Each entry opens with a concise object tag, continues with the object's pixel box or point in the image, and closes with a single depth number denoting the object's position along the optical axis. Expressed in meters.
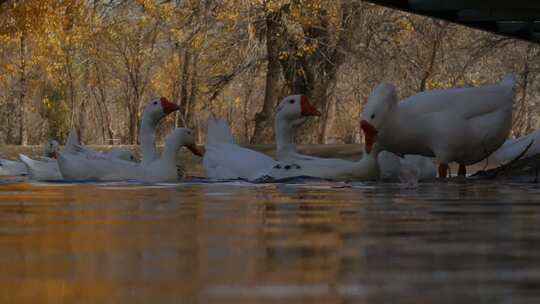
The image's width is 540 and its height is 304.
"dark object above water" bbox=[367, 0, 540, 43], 10.34
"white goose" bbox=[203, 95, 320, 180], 9.39
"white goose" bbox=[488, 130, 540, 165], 10.24
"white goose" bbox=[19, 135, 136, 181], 10.74
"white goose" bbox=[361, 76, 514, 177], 8.84
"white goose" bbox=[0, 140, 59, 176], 13.15
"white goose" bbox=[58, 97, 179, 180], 9.41
